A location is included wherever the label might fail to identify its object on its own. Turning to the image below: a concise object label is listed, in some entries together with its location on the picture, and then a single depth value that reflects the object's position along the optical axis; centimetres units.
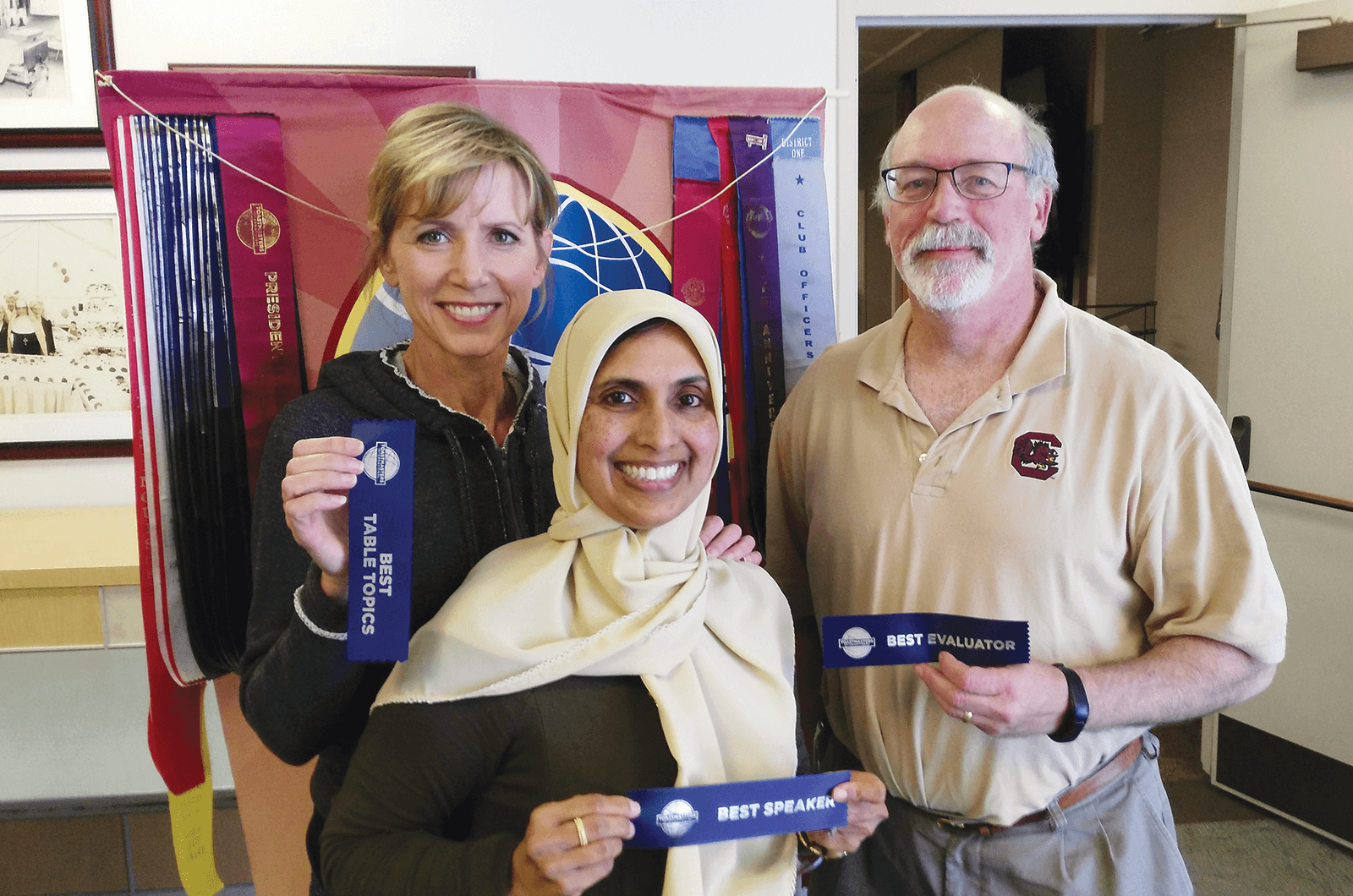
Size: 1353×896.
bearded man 154
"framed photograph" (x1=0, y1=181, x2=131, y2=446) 275
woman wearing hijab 106
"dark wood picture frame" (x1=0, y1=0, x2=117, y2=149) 264
